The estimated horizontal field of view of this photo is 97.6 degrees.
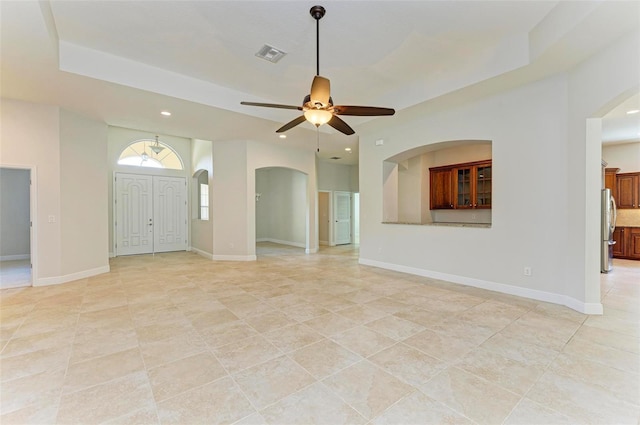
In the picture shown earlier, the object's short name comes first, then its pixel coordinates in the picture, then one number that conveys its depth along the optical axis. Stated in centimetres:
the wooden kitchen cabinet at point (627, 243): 659
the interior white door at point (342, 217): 984
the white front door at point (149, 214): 759
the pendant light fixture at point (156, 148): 776
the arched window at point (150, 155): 770
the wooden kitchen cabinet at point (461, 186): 618
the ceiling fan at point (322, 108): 275
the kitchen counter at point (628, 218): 663
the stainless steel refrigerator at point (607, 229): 477
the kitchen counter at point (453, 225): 442
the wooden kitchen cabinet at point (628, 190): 658
